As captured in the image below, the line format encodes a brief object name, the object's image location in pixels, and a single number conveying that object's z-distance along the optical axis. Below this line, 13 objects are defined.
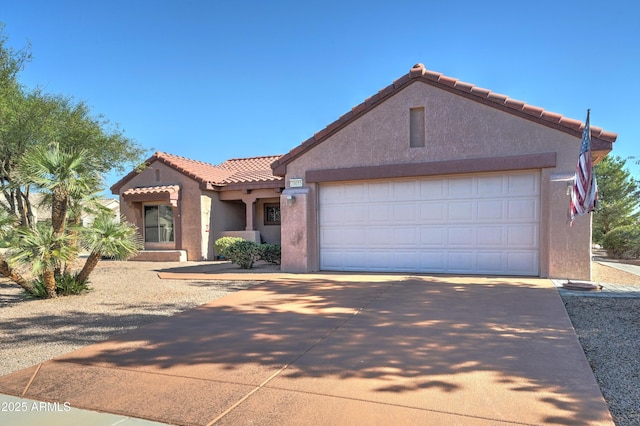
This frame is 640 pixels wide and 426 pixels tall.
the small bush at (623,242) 19.36
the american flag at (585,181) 7.45
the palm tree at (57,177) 7.67
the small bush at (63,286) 8.19
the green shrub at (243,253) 12.53
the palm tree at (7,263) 7.40
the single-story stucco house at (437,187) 9.08
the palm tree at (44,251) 7.41
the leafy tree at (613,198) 23.83
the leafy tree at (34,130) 9.80
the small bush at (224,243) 13.16
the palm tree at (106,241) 8.16
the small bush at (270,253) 13.50
